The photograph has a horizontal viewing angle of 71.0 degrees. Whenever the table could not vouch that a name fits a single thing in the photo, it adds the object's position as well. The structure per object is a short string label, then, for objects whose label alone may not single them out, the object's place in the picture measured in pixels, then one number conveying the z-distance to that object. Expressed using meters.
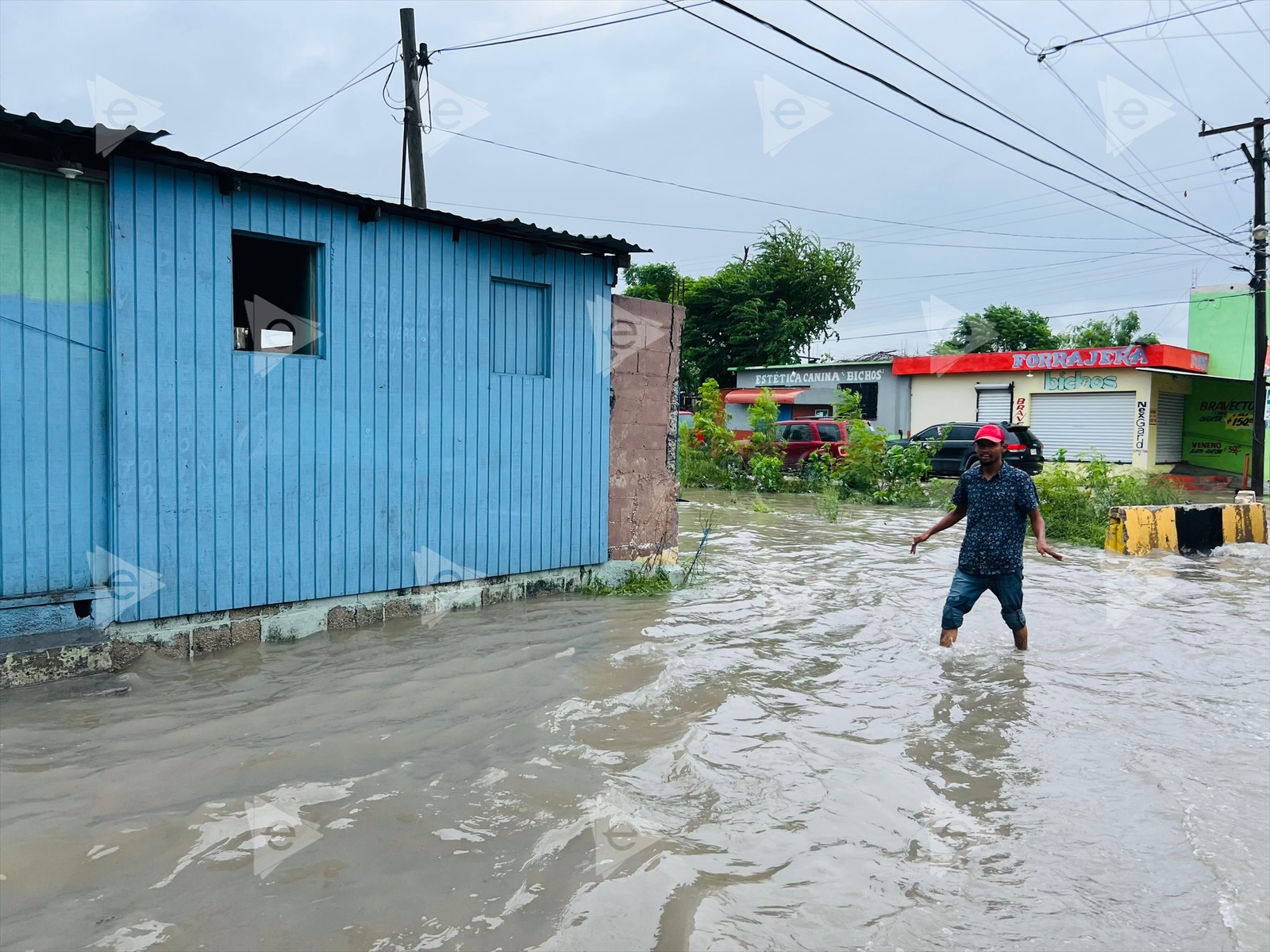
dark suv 21.91
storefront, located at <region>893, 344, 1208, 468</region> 26.80
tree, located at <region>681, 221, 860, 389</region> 39.62
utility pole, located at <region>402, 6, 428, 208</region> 13.66
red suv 23.17
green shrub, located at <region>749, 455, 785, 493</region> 21.64
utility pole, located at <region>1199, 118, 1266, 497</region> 20.22
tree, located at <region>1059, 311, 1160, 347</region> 47.50
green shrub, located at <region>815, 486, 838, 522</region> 16.88
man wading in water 7.26
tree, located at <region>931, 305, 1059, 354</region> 46.12
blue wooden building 5.88
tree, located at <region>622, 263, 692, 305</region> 43.62
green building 29.02
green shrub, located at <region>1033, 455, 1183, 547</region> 15.00
